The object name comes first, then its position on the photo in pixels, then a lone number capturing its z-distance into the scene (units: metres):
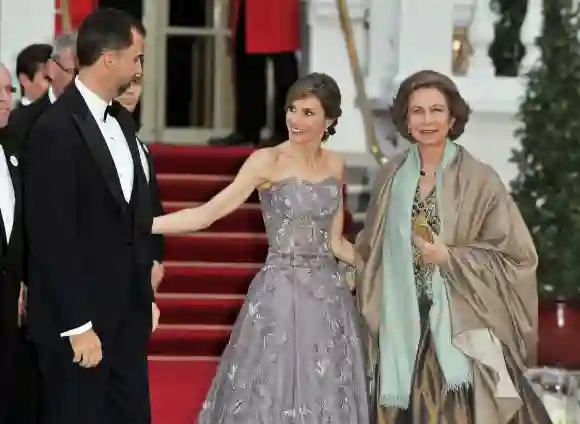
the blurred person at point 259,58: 16.00
